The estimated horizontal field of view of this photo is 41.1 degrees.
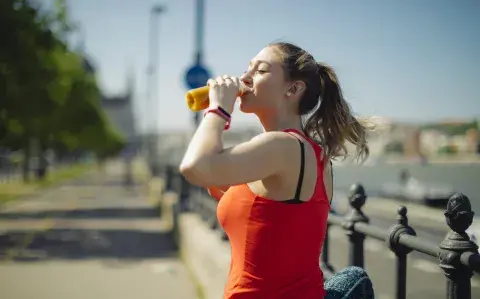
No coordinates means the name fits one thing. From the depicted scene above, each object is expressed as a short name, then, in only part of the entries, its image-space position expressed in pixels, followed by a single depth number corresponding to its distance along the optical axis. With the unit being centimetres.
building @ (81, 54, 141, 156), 19091
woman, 200
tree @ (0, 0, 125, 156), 1435
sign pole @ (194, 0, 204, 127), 1630
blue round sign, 1323
